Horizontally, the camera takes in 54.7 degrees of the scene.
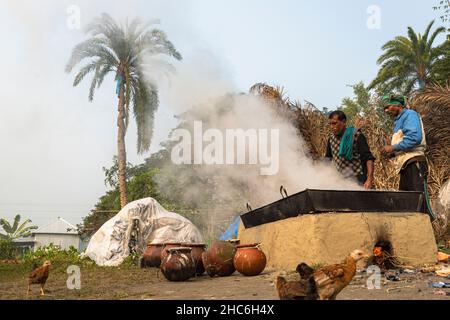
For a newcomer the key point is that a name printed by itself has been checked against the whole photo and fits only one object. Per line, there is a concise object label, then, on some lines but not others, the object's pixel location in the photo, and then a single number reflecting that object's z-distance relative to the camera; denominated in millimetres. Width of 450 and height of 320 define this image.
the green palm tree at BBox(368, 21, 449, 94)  27852
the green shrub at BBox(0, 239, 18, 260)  17359
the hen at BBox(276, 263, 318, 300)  3281
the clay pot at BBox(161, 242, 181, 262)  7817
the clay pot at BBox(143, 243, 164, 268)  9289
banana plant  23922
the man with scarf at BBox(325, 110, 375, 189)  6500
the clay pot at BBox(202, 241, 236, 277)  6812
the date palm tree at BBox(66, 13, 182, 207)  19547
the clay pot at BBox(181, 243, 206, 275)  7404
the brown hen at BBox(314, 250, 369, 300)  3408
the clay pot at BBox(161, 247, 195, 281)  6473
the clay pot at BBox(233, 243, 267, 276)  6324
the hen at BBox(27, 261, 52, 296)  5605
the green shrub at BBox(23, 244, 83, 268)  12594
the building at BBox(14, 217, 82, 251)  45844
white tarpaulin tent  12898
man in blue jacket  5905
